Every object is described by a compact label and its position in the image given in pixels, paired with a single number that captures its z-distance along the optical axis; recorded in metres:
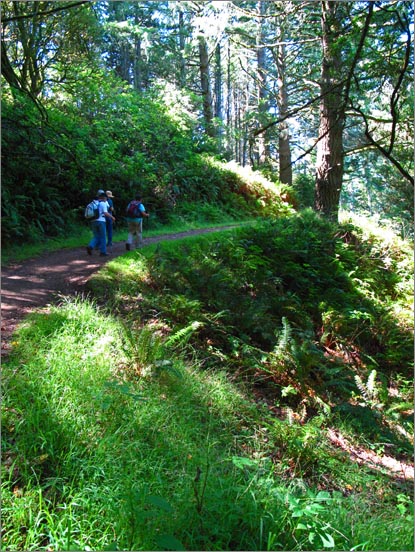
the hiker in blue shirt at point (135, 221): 9.40
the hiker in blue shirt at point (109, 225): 10.17
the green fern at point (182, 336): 5.11
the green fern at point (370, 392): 5.53
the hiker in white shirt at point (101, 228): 8.96
